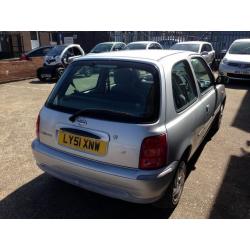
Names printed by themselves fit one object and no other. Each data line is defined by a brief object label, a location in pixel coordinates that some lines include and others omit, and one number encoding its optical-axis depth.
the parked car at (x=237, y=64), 9.87
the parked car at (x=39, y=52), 14.48
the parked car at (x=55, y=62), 11.54
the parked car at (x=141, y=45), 13.13
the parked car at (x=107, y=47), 13.55
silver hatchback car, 2.35
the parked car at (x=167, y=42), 20.24
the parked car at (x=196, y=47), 12.02
